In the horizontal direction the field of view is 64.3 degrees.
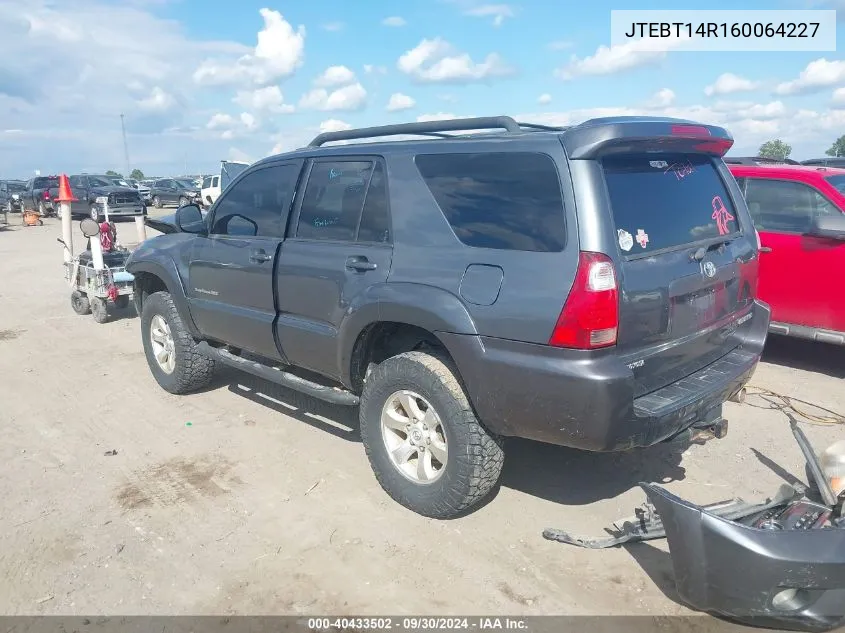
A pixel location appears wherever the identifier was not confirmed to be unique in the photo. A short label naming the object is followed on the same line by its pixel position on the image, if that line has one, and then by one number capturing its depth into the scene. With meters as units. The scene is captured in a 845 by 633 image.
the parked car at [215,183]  23.86
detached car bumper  2.50
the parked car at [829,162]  12.16
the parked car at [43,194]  29.23
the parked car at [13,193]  32.72
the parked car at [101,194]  24.42
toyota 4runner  2.96
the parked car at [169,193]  34.12
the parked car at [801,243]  5.70
